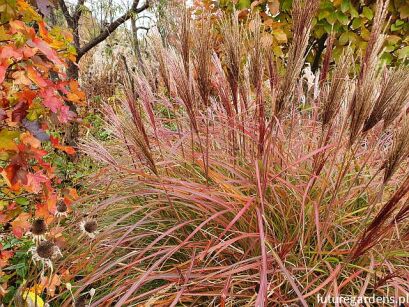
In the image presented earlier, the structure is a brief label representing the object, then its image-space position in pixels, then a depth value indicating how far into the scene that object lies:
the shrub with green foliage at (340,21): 3.27
